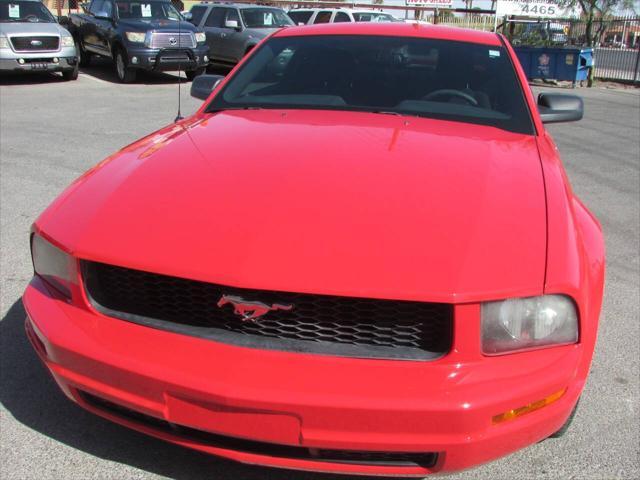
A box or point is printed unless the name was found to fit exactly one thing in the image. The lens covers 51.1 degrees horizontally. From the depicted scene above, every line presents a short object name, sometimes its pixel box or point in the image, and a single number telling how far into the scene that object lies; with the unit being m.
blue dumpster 17.09
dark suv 13.18
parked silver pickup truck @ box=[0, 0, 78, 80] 12.23
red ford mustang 1.87
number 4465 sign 19.72
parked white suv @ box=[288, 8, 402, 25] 16.97
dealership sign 22.47
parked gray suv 15.50
